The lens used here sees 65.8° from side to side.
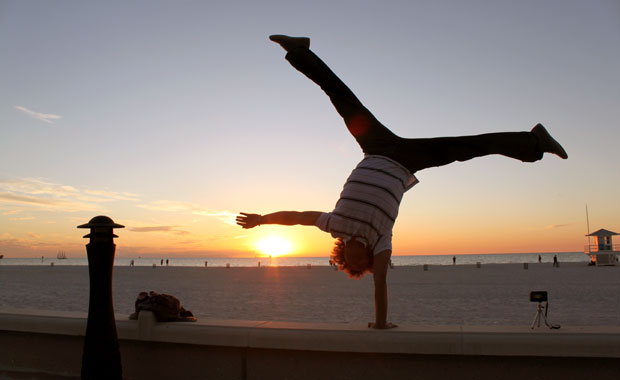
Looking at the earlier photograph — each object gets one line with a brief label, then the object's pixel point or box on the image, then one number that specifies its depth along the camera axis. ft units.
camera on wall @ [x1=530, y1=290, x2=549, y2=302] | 13.66
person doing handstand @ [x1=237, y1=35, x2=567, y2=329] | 12.45
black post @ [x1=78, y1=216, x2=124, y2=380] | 12.84
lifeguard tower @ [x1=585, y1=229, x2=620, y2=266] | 176.24
